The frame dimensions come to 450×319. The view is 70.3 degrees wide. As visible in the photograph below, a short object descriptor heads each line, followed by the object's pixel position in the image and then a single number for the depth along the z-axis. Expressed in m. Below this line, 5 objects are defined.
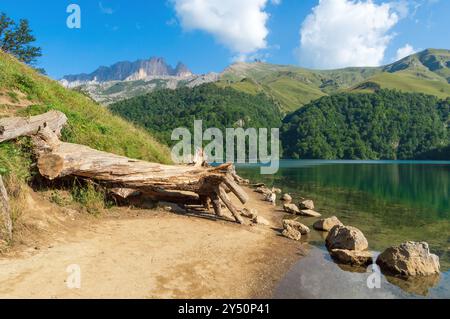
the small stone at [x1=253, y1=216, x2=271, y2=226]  18.41
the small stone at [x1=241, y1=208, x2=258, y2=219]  19.46
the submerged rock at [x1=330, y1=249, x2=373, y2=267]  12.61
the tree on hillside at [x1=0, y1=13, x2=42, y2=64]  45.31
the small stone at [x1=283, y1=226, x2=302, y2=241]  16.38
